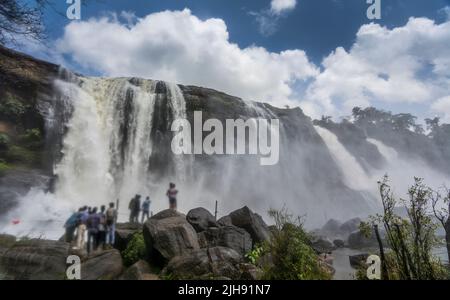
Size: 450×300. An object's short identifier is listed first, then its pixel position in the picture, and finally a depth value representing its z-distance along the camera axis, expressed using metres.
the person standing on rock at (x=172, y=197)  12.68
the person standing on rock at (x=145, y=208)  13.41
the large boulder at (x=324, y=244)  21.11
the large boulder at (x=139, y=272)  8.16
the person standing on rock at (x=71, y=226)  10.10
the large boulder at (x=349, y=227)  29.05
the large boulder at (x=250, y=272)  8.07
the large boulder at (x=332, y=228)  29.82
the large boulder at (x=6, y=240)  10.74
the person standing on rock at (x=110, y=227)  10.34
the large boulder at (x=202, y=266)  8.16
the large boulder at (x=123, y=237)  10.95
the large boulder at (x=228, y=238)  11.03
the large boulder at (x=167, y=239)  9.27
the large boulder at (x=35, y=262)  7.74
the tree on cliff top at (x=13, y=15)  6.93
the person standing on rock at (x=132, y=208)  14.04
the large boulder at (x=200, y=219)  12.20
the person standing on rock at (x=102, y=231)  9.94
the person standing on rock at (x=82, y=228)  9.78
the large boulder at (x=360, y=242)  22.81
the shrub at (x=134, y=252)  9.83
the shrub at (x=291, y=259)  7.03
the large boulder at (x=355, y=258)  14.46
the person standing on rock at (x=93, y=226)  9.73
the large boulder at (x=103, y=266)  8.36
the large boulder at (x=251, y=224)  12.29
